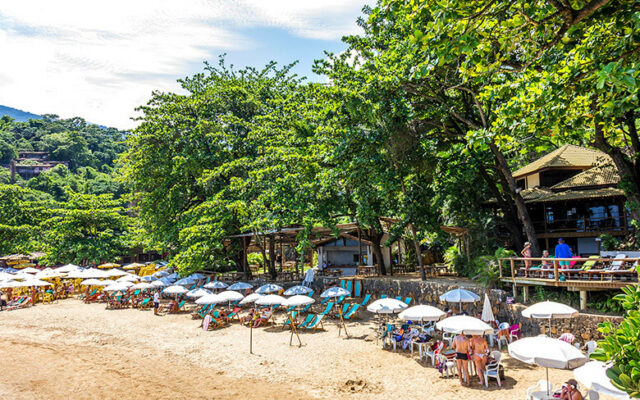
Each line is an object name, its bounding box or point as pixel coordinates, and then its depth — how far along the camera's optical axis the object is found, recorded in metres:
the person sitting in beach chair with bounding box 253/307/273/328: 19.39
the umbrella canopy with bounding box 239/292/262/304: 19.25
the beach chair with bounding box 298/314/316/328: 18.17
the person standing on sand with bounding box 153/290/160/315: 23.50
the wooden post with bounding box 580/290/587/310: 13.56
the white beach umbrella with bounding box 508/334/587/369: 8.70
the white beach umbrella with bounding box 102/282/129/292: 24.90
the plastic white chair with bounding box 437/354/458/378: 11.91
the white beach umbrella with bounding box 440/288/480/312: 14.35
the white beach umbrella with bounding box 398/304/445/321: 13.32
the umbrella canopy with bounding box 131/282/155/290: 24.98
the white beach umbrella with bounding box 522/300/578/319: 11.87
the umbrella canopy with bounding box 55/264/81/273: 30.83
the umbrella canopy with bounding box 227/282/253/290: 22.26
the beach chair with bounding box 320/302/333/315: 19.27
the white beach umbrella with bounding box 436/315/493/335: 11.65
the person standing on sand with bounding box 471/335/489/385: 11.21
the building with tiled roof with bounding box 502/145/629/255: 22.11
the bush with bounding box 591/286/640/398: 3.72
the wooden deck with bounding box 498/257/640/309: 12.63
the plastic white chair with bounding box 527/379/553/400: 8.95
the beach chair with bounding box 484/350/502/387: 10.98
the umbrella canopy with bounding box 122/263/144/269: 36.72
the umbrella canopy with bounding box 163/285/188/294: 23.50
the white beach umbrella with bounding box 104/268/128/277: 29.22
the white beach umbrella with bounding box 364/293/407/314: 15.01
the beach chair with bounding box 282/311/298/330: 19.14
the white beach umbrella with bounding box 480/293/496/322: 14.15
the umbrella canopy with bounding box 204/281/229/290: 23.55
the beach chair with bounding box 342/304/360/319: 19.02
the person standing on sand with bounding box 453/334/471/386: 11.26
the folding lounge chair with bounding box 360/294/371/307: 21.11
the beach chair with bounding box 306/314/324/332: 17.97
